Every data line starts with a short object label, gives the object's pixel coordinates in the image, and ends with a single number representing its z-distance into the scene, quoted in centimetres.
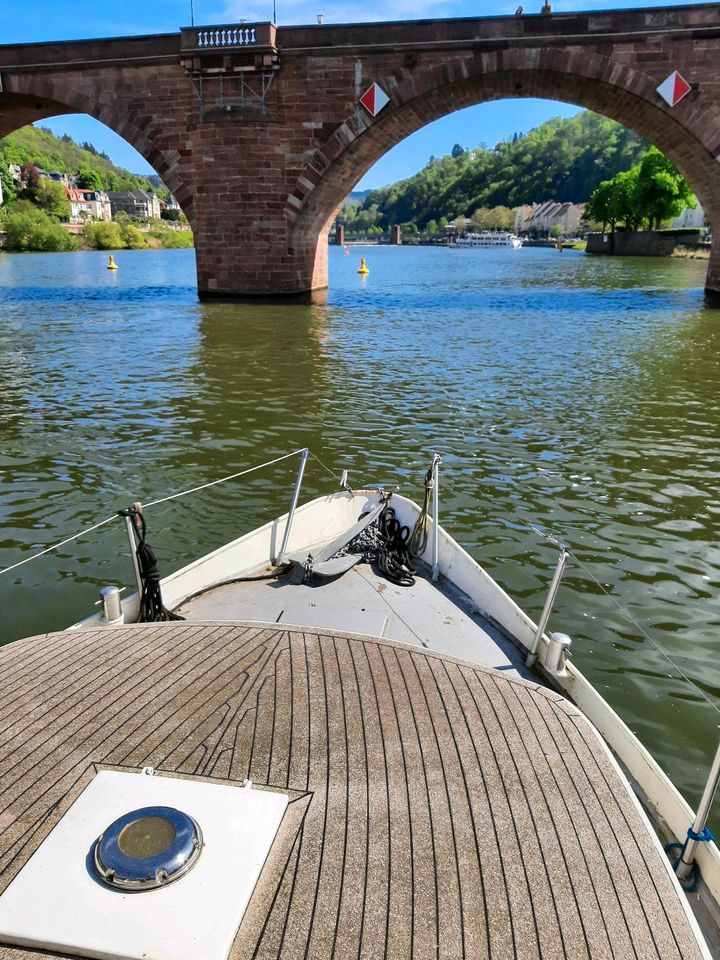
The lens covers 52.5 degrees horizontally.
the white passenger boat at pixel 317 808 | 185
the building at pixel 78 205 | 13021
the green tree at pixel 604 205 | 7481
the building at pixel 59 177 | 14638
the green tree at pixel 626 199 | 6938
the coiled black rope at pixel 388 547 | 551
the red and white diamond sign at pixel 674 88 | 2175
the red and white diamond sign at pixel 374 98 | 2308
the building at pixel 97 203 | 14476
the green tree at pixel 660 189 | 6297
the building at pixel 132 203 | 15725
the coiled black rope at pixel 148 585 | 445
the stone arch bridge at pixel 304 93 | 2175
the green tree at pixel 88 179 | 15375
